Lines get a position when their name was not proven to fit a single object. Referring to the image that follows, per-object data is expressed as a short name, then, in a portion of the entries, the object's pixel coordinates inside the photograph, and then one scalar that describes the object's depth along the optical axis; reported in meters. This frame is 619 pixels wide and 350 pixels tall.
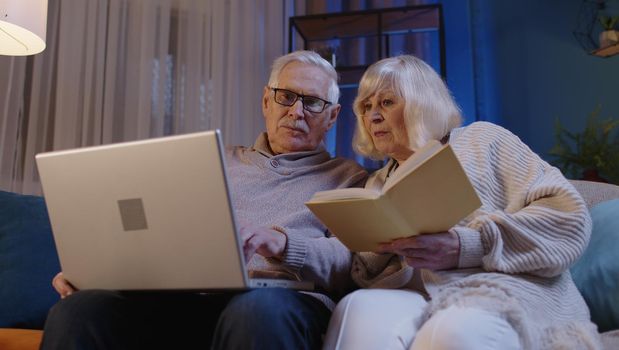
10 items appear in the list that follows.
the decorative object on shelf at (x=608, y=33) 2.20
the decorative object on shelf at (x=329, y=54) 2.32
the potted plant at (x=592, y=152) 2.08
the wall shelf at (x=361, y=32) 2.29
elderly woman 0.93
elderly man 0.97
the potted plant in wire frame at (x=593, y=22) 2.33
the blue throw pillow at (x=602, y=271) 1.22
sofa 1.24
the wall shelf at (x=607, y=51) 2.21
